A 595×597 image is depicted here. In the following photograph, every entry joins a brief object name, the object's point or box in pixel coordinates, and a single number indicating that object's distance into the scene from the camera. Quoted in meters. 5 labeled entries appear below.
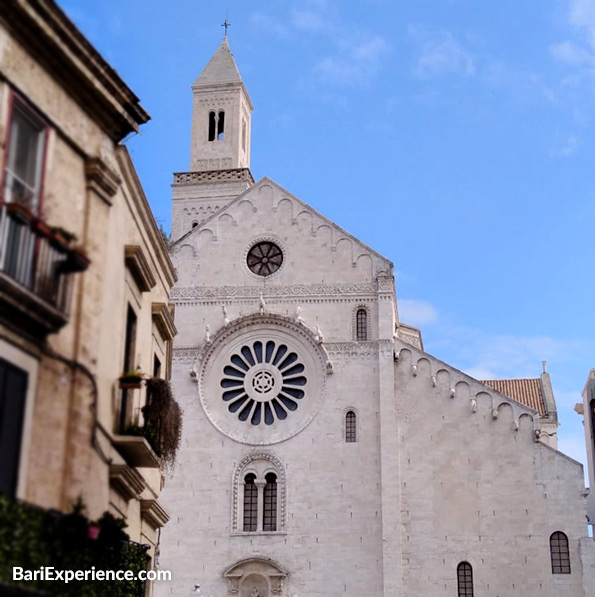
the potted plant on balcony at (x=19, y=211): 10.16
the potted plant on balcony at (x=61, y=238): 10.76
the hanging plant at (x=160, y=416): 15.43
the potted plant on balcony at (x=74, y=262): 11.01
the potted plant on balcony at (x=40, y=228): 10.49
